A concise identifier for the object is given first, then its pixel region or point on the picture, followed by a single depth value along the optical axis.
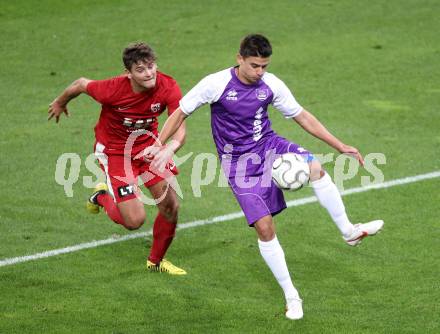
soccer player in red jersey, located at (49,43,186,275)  20.58
